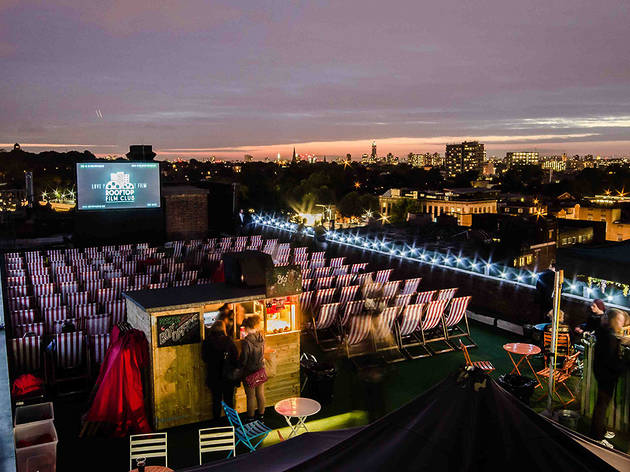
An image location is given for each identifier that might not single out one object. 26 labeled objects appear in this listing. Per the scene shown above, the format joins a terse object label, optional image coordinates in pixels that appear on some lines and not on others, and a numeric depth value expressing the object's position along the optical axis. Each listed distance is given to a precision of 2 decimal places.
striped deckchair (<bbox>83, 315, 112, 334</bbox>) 8.20
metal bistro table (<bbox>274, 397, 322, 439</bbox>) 5.13
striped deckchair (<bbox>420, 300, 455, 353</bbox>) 8.74
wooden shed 6.05
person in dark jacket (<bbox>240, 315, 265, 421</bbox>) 6.05
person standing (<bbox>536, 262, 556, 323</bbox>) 8.67
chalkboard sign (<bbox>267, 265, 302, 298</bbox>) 6.63
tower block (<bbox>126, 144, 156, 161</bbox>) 23.25
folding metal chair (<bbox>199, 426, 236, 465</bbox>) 4.60
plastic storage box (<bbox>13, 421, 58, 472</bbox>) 4.84
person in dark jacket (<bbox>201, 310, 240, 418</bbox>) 5.96
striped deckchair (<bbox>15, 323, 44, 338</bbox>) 7.81
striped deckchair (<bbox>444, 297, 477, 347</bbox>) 8.99
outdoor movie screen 20.19
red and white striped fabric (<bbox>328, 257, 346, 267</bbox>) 13.80
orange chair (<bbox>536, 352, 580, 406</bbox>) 6.57
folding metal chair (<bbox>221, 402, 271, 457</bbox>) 5.18
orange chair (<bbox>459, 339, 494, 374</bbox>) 6.90
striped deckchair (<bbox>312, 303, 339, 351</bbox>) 8.74
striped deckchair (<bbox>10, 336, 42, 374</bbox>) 7.21
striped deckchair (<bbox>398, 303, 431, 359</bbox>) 8.52
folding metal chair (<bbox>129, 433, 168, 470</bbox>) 4.56
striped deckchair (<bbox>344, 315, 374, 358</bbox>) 8.34
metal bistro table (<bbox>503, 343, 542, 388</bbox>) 7.09
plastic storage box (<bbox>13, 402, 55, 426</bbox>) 5.24
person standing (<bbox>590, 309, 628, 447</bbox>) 5.20
